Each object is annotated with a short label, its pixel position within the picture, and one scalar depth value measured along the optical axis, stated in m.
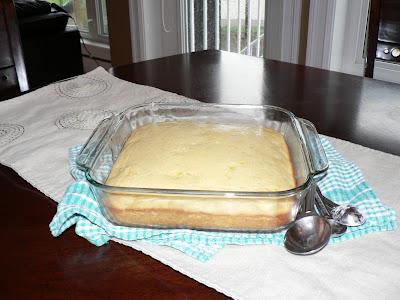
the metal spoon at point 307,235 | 0.46
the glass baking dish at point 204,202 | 0.45
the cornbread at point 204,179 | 0.46
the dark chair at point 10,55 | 1.19
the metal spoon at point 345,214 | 0.50
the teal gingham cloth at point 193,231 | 0.47
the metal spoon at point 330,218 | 0.48
